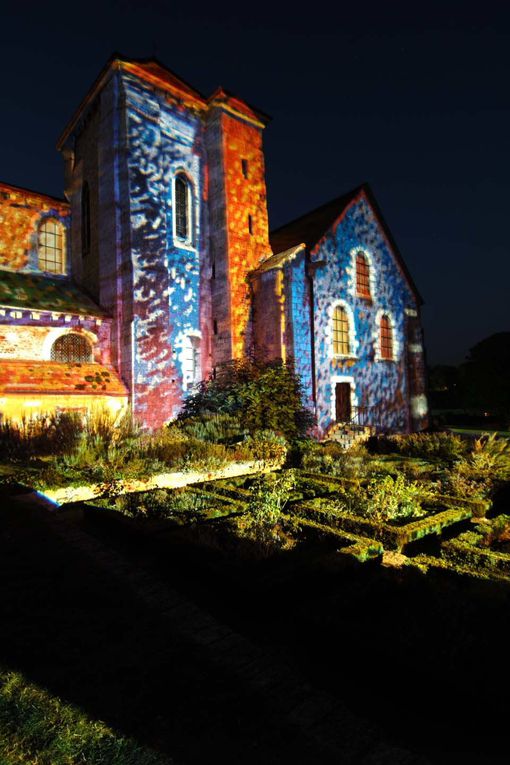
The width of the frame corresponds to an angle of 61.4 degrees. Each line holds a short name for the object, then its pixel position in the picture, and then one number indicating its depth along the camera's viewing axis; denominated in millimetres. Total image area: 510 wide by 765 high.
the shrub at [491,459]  8117
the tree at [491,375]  31203
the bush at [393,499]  5590
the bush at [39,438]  9320
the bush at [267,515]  4582
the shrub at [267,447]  9898
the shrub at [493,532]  5152
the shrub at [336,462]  8477
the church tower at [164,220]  15359
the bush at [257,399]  13031
